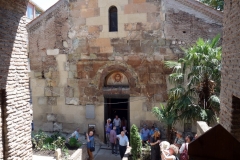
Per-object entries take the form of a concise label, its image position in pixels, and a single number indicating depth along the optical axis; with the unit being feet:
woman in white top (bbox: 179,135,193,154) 20.69
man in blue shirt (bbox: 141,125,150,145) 30.42
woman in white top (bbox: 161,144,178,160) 19.22
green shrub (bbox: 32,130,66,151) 30.73
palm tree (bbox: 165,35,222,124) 22.49
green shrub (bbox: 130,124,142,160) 24.73
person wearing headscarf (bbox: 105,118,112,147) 32.73
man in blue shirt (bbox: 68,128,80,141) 31.60
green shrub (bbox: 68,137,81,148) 30.45
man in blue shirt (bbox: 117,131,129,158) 28.04
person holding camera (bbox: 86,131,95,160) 28.68
